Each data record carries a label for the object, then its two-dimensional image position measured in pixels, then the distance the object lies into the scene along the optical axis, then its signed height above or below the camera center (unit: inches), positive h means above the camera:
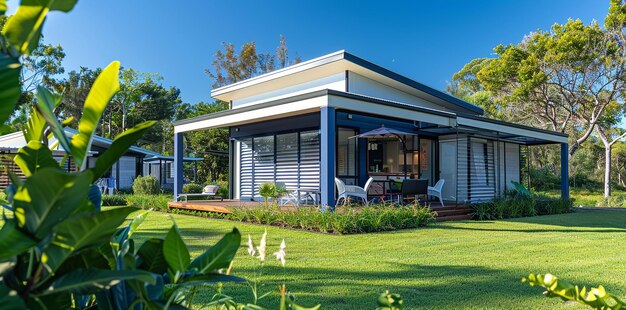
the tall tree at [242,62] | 1371.8 +341.9
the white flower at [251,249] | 71.5 -12.9
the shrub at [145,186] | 757.9 -25.1
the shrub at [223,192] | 736.3 -34.9
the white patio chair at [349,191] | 411.2 -18.1
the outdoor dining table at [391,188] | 443.8 -17.6
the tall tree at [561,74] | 858.8 +203.8
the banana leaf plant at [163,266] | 43.3 -10.0
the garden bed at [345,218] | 329.1 -37.1
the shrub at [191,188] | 761.6 -29.6
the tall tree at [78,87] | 1478.8 +284.9
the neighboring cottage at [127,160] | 938.1 +27.2
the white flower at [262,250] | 64.2 -11.4
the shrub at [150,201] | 560.4 -39.5
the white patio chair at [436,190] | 472.3 -19.5
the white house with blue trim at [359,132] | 484.7 +46.7
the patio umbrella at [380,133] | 441.4 +39.3
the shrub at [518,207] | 468.8 -40.2
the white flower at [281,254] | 69.2 -13.0
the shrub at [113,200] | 658.2 -43.0
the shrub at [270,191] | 409.7 -18.0
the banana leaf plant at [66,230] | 34.3 -4.7
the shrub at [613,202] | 751.6 -52.7
